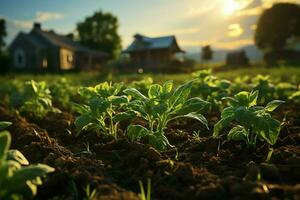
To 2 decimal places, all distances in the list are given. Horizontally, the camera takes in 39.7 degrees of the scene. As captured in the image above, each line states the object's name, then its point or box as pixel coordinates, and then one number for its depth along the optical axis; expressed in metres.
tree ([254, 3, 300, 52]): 40.72
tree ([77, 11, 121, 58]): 54.09
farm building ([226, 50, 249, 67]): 36.16
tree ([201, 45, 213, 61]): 56.44
